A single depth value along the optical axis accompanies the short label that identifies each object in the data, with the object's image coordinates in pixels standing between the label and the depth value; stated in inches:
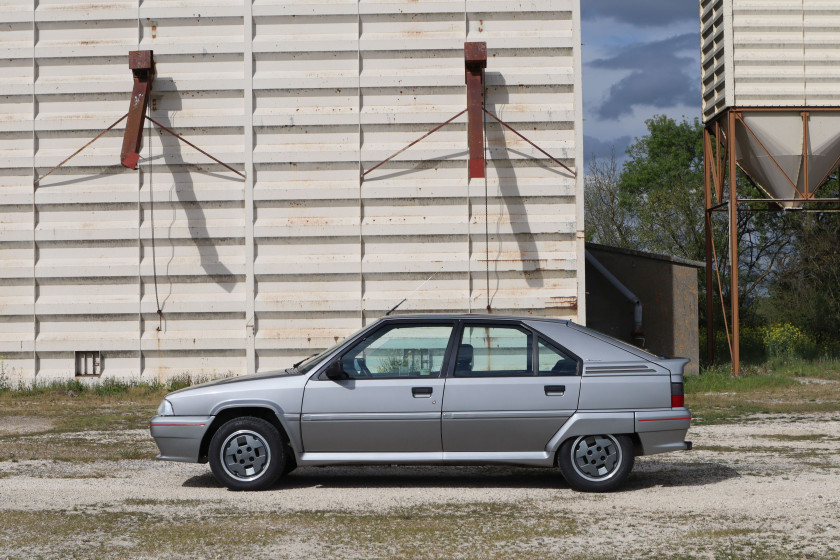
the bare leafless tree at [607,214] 1732.3
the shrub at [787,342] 927.7
